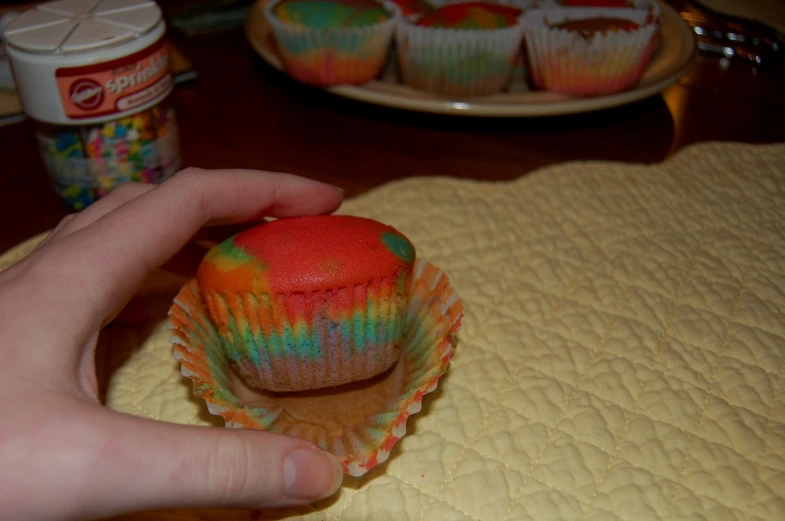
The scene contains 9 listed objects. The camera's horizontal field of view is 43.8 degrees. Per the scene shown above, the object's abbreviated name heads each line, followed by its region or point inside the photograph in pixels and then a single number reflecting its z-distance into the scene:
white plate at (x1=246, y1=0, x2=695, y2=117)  0.47
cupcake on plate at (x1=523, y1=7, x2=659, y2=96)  0.48
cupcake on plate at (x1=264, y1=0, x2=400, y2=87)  0.49
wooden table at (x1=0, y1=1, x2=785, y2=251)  0.48
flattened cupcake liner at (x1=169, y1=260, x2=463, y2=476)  0.33
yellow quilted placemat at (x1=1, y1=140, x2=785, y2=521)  0.33
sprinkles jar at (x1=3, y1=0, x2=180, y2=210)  0.39
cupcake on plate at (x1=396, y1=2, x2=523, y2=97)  0.49
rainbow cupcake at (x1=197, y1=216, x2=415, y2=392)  0.33
